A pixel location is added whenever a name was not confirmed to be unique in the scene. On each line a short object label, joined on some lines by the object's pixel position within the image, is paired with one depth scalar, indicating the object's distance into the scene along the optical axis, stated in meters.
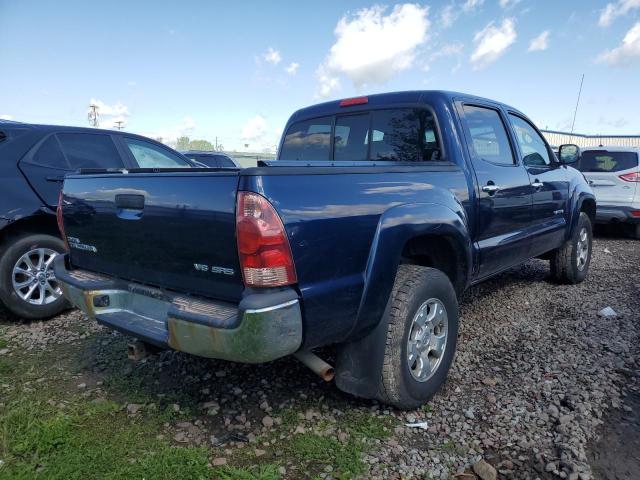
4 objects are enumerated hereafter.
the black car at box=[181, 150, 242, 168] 13.45
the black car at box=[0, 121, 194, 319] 4.08
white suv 8.55
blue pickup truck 2.03
